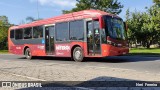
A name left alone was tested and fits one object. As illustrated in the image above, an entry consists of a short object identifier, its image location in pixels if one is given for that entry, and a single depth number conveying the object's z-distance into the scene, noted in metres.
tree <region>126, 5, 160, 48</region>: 35.84
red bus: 12.26
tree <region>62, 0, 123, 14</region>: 37.86
